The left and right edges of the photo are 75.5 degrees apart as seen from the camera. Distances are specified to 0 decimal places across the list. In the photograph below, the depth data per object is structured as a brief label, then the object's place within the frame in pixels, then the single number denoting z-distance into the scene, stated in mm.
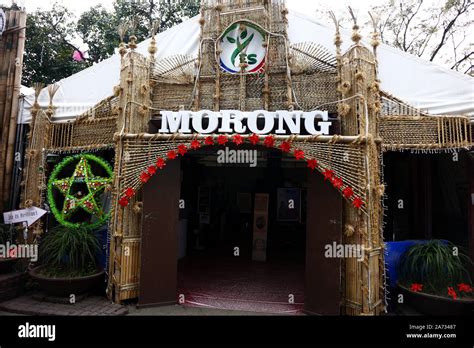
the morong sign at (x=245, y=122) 4242
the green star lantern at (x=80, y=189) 5145
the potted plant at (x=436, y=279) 4082
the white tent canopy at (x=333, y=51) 4895
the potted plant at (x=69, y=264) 4520
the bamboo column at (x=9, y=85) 5891
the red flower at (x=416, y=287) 4324
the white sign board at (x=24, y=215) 5094
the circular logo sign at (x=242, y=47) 5065
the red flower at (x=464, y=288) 4113
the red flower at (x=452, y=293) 4086
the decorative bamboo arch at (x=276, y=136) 4117
